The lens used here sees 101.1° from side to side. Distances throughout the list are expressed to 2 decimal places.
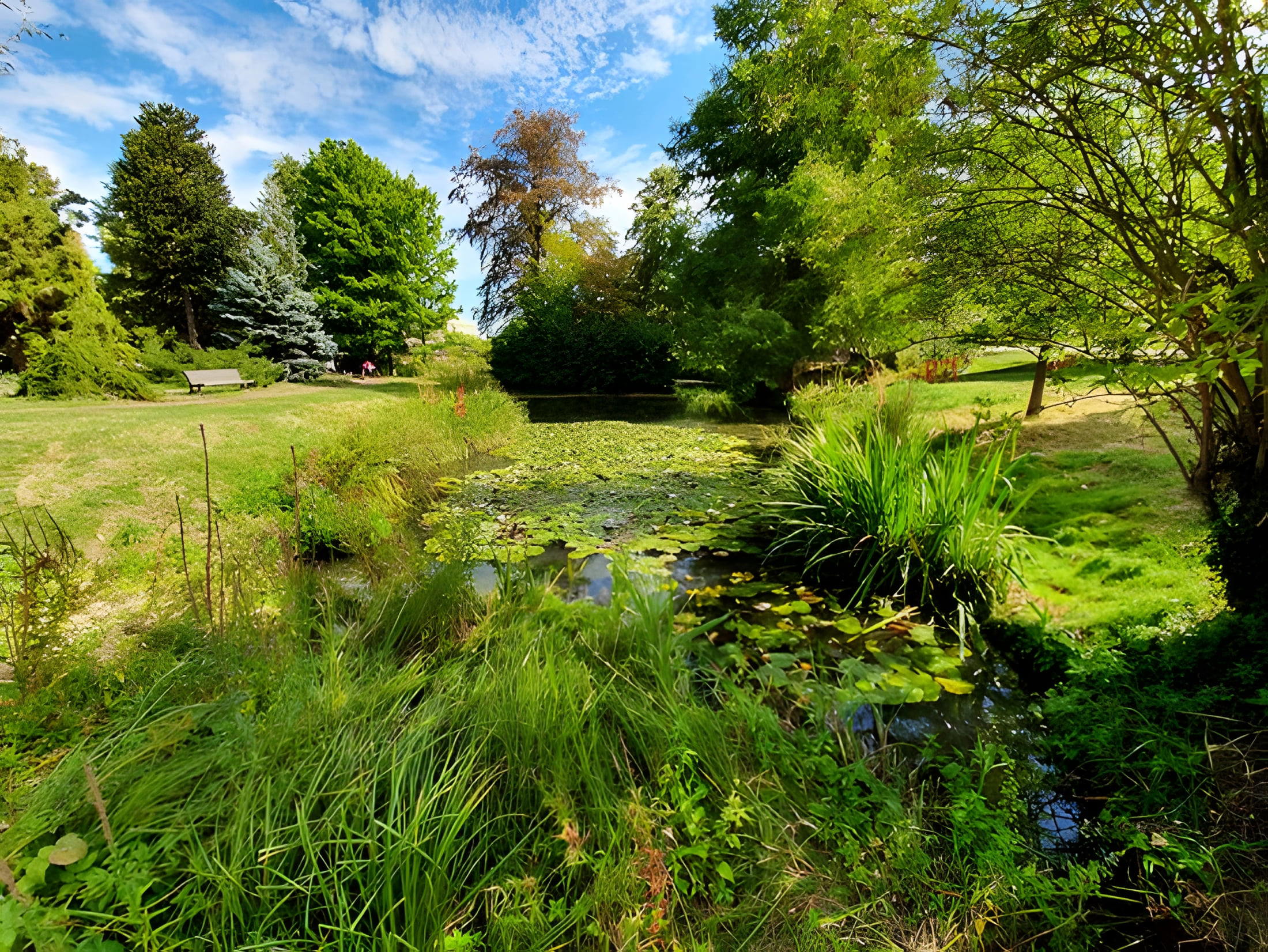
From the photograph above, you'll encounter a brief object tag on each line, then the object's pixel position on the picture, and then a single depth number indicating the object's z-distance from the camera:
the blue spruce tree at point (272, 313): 15.13
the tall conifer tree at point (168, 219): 18.41
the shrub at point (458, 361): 14.66
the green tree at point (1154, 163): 1.70
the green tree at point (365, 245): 18.77
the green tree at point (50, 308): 9.55
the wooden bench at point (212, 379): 11.46
